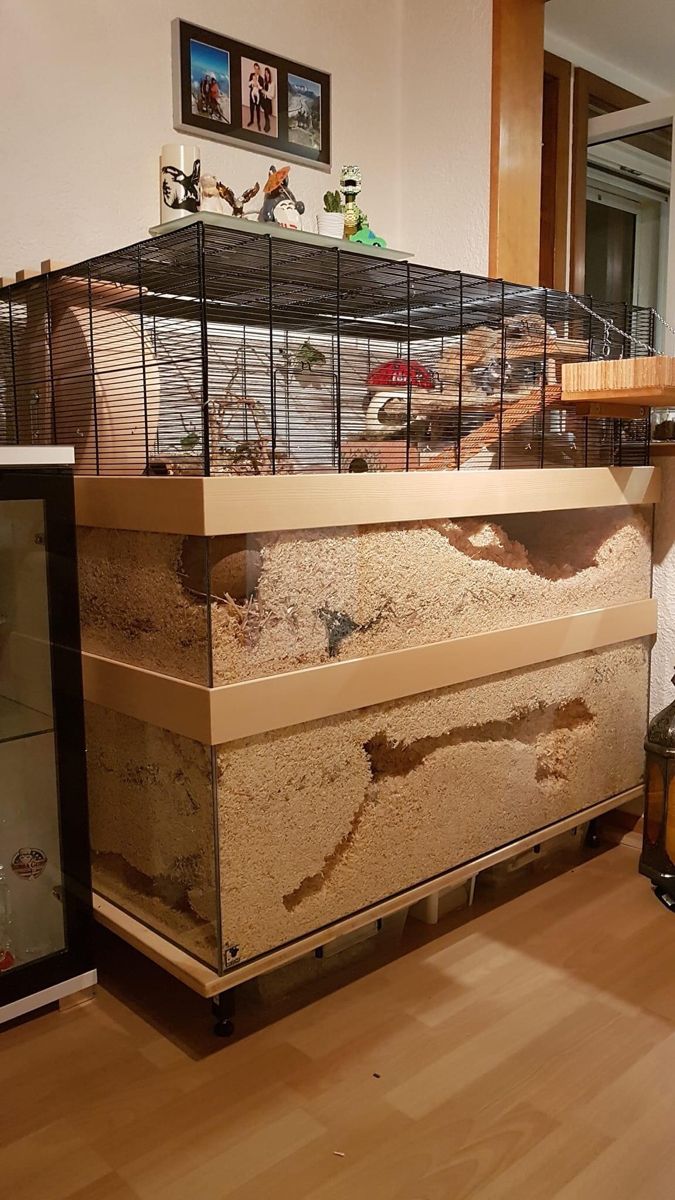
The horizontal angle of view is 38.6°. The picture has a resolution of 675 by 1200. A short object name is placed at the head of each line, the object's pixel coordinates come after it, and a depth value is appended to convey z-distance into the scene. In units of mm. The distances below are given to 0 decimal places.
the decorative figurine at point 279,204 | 1990
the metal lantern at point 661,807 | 2053
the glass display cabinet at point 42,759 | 1559
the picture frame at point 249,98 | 2062
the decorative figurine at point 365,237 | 2132
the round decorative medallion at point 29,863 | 1632
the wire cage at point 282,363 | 1557
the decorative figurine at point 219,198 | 1954
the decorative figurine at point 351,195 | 2141
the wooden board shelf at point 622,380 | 1796
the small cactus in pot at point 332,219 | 2111
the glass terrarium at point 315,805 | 1485
